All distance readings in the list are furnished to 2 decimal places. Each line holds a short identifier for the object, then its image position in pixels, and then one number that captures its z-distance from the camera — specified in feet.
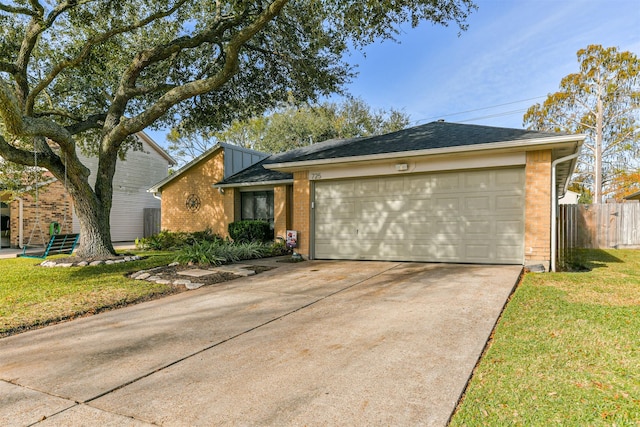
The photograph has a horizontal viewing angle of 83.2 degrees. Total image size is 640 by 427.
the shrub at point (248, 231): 41.42
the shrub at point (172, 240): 45.93
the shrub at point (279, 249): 36.64
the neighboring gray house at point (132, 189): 62.95
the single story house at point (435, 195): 24.11
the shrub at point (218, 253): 27.84
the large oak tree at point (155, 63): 27.89
